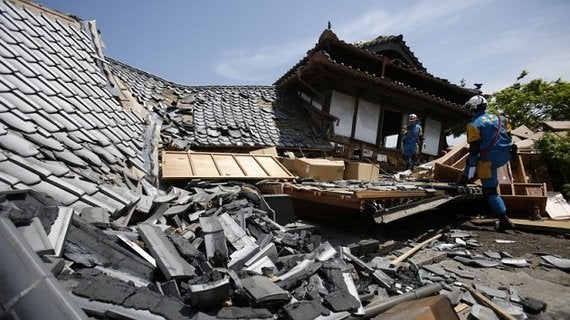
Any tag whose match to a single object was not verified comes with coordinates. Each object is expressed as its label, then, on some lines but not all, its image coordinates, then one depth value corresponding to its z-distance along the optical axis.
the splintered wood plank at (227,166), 6.41
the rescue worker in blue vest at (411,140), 10.64
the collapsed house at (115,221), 1.96
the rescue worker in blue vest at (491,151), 5.96
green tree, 19.12
